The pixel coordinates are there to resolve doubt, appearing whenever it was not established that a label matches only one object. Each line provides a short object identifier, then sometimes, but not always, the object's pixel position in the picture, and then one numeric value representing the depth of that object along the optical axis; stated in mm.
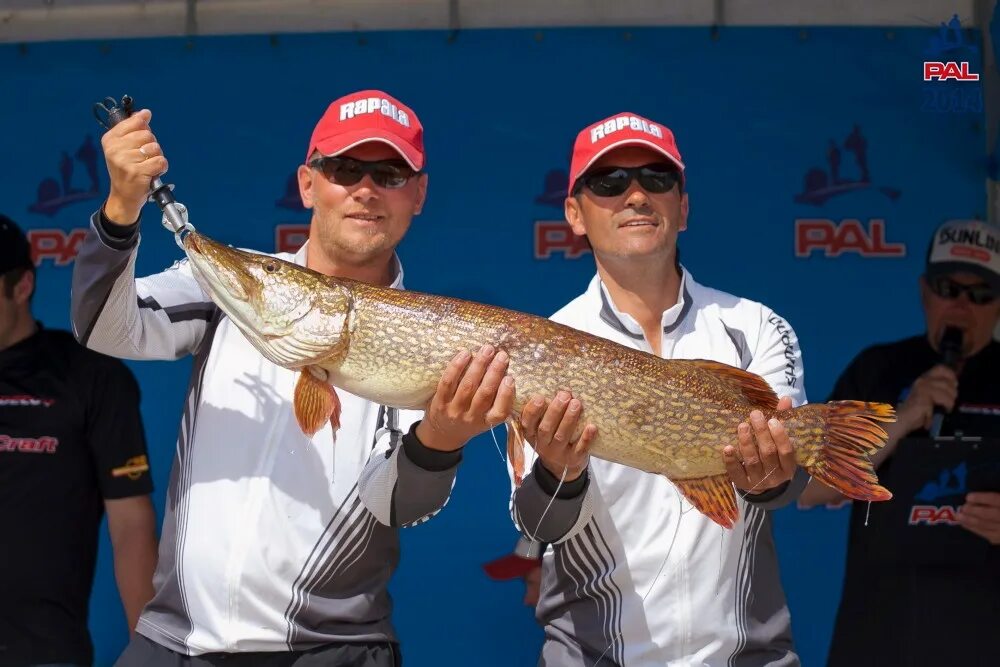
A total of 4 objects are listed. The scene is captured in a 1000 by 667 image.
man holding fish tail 3373
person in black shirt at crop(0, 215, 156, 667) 4465
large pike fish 3160
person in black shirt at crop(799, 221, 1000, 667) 4566
